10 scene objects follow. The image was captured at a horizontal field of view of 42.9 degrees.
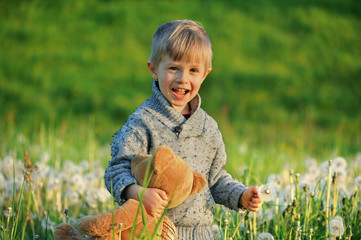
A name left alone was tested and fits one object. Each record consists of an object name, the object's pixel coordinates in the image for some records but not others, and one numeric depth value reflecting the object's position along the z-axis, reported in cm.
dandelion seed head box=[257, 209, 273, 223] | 328
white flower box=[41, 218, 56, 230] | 334
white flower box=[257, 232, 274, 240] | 285
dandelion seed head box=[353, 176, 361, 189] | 352
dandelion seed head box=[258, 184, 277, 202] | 258
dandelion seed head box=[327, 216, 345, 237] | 274
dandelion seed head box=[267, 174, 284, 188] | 392
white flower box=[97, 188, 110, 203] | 379
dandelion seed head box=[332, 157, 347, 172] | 358
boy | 257
